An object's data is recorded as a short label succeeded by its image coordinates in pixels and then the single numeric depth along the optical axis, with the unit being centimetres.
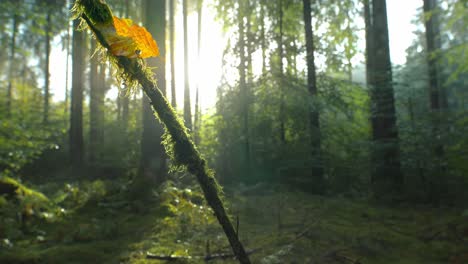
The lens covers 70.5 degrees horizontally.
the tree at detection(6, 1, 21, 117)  507
